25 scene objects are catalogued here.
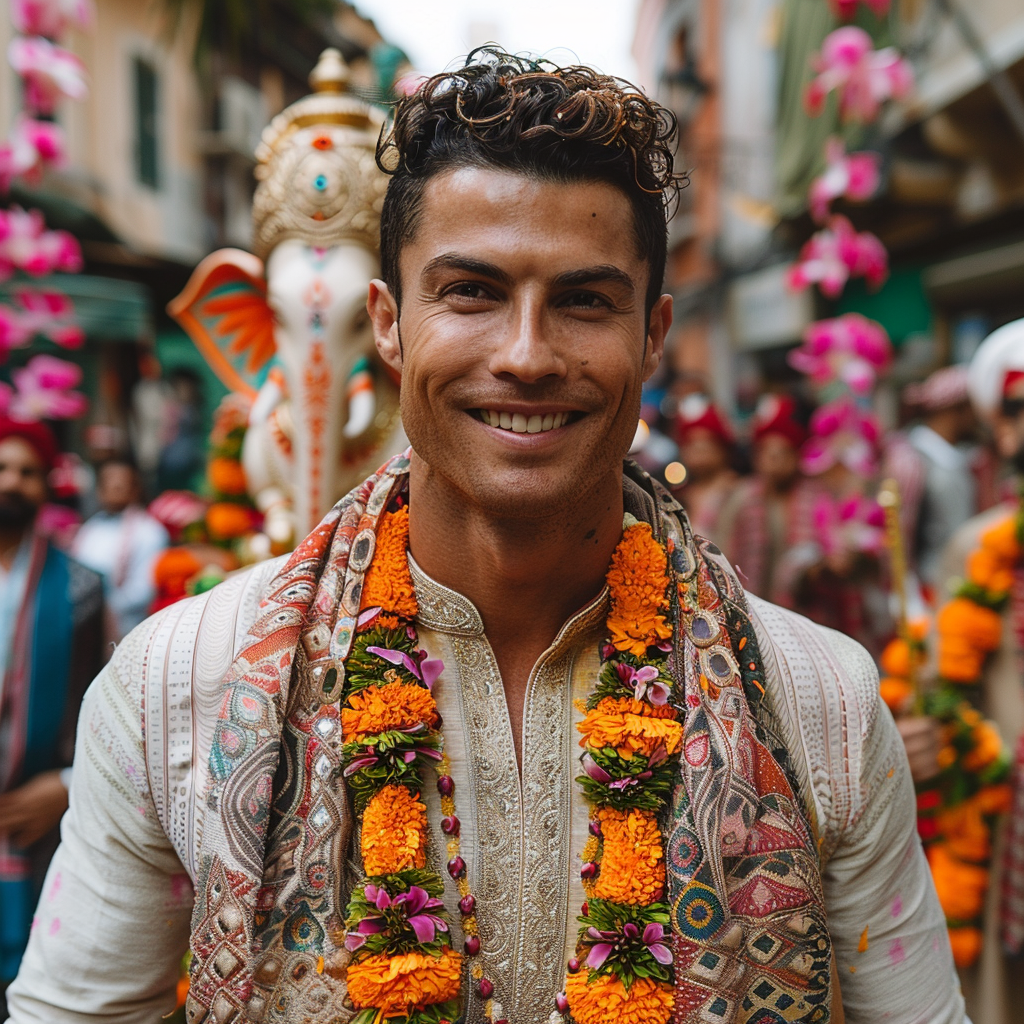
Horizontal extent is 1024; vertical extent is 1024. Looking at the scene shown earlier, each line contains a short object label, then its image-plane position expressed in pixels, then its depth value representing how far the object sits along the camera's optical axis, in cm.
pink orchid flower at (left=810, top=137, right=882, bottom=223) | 511
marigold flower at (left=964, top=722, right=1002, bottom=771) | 322
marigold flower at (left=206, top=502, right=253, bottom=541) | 331
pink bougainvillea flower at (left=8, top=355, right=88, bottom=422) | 491
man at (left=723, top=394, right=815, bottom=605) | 593
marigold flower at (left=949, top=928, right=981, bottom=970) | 345
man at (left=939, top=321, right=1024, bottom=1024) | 326
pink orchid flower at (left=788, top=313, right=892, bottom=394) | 502
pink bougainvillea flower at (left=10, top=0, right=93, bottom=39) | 423
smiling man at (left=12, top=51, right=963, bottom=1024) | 153
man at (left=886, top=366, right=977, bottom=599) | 640
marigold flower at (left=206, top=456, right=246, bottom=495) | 332
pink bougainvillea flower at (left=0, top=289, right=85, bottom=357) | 449
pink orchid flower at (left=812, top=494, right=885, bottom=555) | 500
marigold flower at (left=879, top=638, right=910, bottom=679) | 331
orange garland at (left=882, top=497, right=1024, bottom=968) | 328
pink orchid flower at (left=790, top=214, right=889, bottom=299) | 493
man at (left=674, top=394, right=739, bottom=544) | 684
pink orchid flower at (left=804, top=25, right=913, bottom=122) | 511
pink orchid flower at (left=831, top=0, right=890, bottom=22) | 491
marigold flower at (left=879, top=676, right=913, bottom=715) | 331
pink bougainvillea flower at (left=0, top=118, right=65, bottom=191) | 435
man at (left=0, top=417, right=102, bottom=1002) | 347
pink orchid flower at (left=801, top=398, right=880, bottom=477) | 503
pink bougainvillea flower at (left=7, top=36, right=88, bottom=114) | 426
